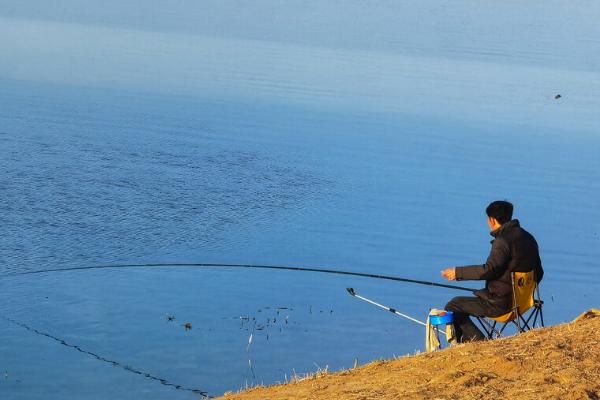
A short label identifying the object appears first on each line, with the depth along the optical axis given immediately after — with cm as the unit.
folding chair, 1455
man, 1441
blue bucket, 1498
